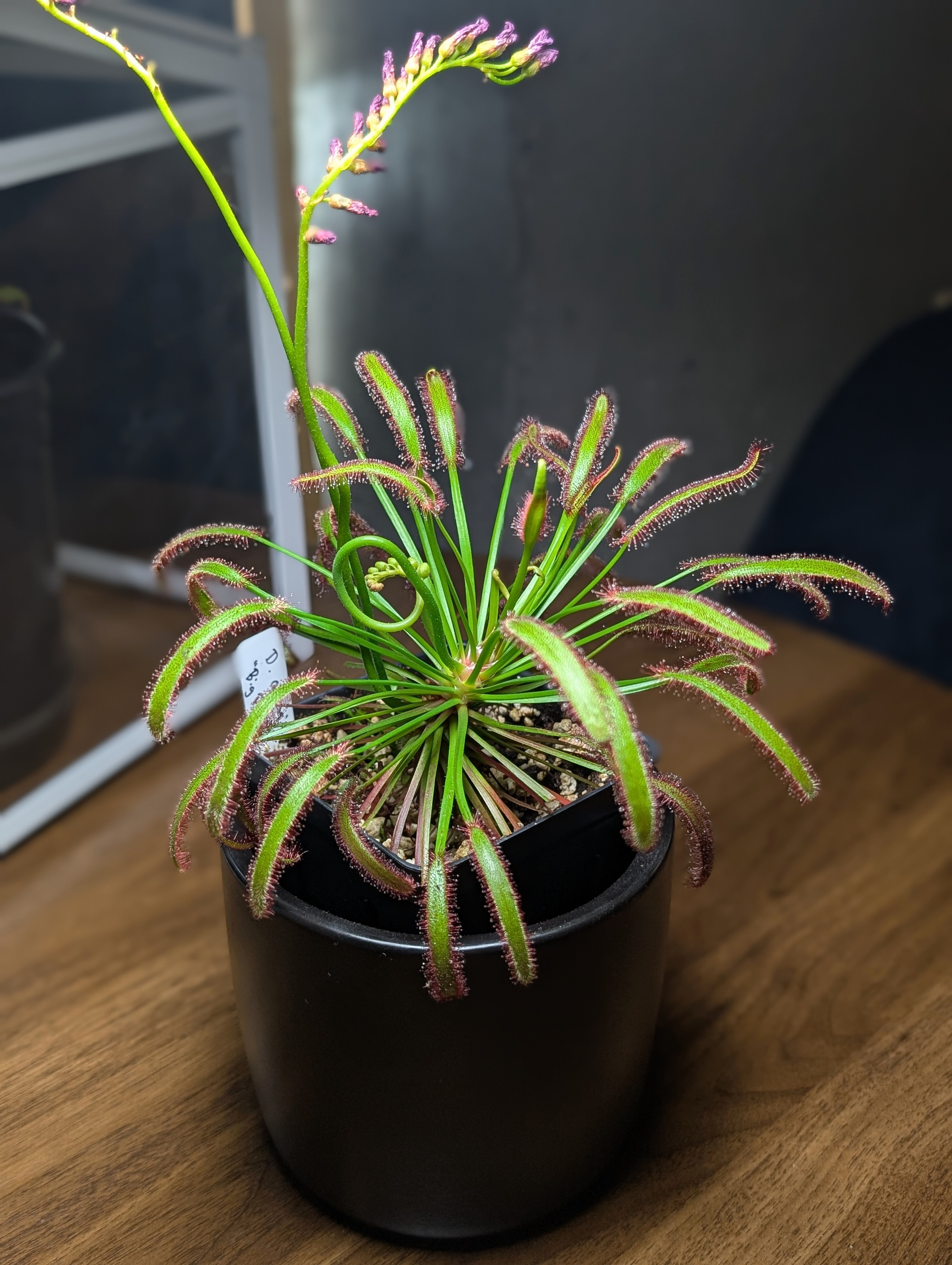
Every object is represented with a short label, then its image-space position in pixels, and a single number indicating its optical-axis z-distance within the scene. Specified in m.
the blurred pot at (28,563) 0.95
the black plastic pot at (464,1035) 0.53
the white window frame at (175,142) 0.90
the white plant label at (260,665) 0.63
